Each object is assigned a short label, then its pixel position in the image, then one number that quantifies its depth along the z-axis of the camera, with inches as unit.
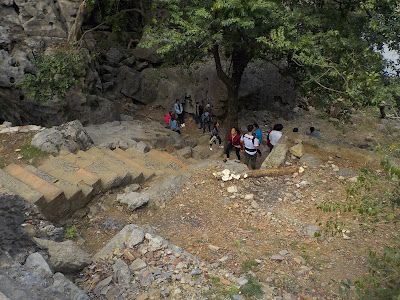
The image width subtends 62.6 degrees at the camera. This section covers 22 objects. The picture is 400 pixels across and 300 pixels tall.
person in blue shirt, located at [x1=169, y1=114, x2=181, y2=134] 547.8
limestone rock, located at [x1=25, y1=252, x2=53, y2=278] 163.9
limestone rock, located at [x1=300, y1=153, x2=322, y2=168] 354.3
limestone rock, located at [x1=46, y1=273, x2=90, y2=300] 157.5
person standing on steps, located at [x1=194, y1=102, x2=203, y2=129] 602.2
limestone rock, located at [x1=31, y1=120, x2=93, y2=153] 340.2
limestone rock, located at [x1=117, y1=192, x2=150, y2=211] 279.4
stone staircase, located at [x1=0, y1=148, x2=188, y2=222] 247.0
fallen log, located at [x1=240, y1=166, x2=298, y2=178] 338.3
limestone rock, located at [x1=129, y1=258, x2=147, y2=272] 194.0
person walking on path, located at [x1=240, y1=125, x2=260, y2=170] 379.2
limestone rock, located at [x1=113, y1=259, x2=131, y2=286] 185.4
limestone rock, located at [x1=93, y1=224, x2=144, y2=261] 210.8
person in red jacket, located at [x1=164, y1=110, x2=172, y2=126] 543.5
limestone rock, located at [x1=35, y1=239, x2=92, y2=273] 185.8
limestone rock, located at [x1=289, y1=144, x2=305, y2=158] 369.1
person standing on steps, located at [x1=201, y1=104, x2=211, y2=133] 573.6
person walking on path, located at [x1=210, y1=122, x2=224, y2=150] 476.9
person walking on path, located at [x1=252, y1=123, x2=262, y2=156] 394.7
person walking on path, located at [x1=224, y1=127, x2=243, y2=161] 414.6
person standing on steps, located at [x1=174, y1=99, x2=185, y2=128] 596.1
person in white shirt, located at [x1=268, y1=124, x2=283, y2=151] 408.5
